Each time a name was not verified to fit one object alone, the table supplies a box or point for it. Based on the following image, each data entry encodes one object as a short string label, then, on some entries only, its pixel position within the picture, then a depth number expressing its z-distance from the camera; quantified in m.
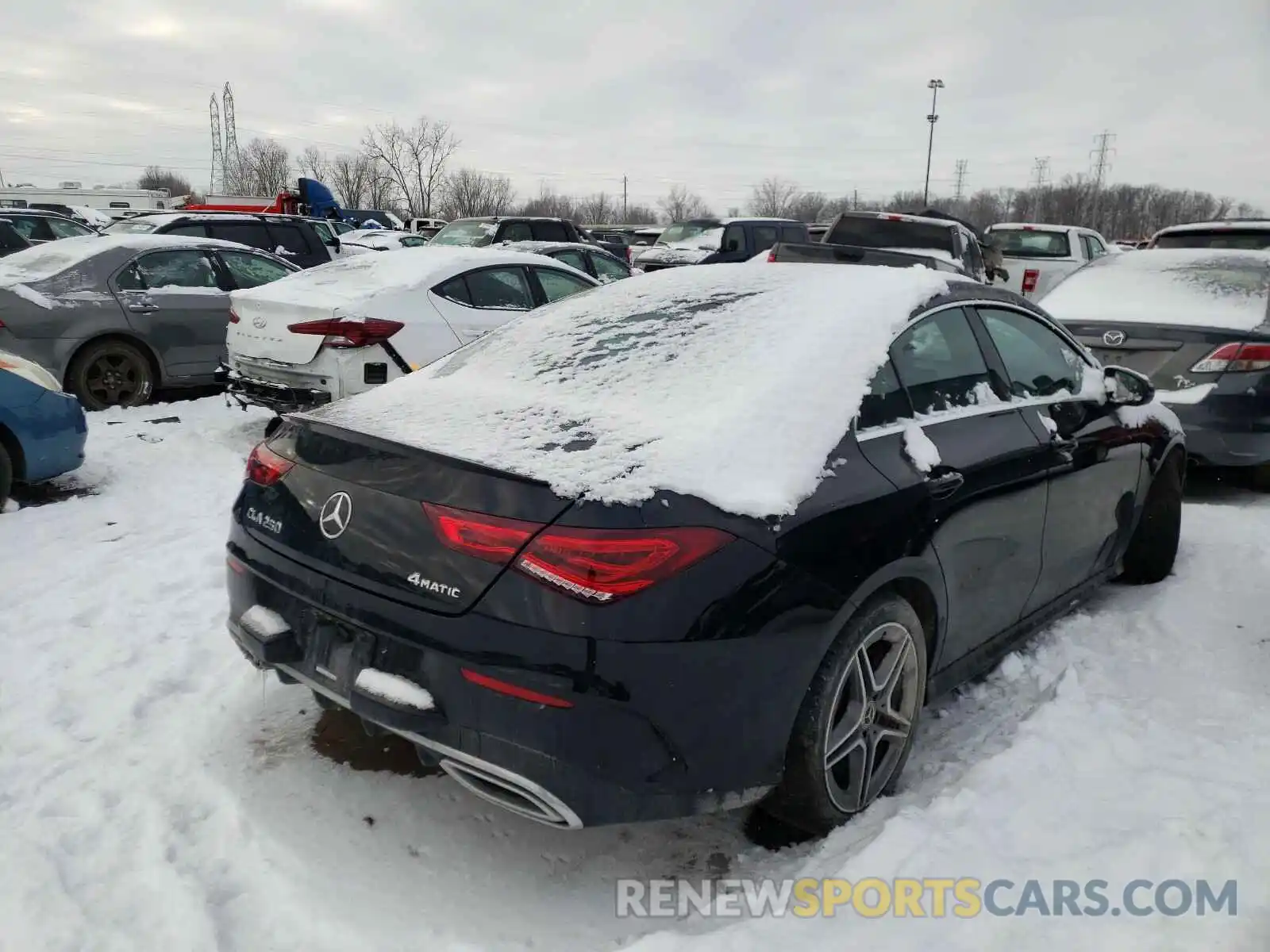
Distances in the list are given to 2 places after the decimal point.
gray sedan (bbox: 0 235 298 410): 7.72
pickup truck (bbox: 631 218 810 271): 17.58
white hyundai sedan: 6.53
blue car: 5.37
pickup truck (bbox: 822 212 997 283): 11.56
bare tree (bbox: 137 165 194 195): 116.69
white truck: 15.52
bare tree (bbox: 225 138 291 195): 79.69
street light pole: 50.09
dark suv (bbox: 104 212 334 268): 11.97
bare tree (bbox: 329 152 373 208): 79.31
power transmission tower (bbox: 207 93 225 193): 81.25
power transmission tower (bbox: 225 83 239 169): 82.44
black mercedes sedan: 2.17
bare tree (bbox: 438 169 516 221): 80.06
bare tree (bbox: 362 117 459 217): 76.62
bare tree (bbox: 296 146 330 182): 86.34
